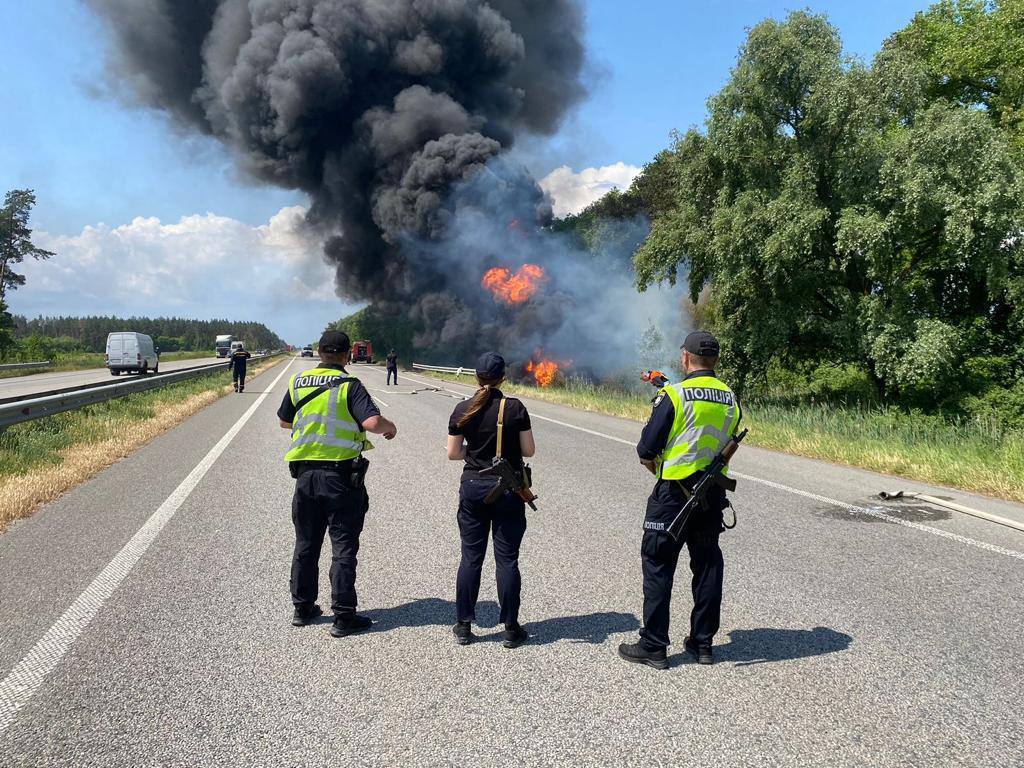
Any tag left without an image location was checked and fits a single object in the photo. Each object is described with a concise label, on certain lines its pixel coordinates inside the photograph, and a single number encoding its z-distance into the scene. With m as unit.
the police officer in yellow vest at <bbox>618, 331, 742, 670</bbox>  3.45
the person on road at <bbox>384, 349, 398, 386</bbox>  31.27
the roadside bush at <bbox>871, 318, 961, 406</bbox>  14.51
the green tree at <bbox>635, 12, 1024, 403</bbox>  14.44
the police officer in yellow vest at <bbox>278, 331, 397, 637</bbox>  3.85
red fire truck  51.44
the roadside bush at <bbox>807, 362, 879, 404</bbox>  19.20
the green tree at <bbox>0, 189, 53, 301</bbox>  55.19
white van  34.44
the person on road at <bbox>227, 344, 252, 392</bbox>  23.97
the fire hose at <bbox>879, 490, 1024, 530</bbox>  6.05
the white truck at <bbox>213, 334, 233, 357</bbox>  78.06
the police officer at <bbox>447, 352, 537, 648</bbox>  3.66
